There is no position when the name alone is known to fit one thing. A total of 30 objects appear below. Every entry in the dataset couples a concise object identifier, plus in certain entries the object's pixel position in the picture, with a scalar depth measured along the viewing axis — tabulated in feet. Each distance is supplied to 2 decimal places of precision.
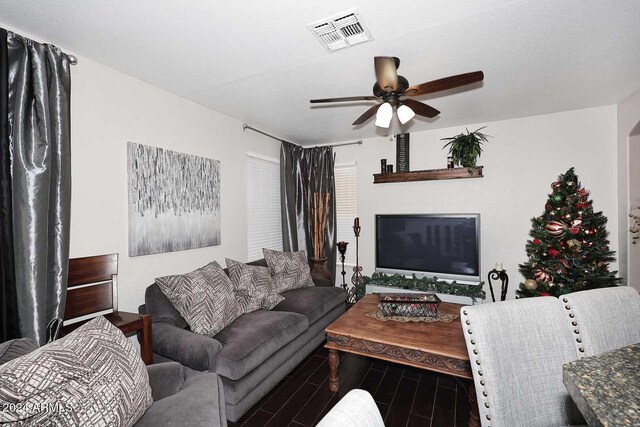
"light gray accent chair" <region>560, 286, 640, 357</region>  3.62
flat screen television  12.21
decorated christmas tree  9.69
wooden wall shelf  12.81
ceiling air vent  5.88
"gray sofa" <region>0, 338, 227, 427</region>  3.86
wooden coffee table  6.44
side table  6.47
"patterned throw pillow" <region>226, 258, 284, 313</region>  9.16
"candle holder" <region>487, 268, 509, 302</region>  11.69
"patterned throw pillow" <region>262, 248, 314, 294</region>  11.10
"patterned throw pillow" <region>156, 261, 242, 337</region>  7.33
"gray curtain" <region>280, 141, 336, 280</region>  14.83
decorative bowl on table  8.56
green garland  11.82
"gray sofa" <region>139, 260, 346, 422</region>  6.44
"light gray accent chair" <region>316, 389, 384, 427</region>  1.66
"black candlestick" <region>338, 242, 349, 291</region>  14.24
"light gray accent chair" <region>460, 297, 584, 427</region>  3.41
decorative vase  13.62
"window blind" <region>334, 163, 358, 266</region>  15.71
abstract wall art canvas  8.34
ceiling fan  6.13
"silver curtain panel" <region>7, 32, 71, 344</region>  5.83
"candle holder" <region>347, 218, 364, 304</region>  14.05
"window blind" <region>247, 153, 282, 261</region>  12.97
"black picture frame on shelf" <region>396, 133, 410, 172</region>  14.17
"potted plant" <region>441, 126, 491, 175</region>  12.43
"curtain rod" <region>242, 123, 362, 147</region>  12.41
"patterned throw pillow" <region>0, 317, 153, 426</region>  2.83
